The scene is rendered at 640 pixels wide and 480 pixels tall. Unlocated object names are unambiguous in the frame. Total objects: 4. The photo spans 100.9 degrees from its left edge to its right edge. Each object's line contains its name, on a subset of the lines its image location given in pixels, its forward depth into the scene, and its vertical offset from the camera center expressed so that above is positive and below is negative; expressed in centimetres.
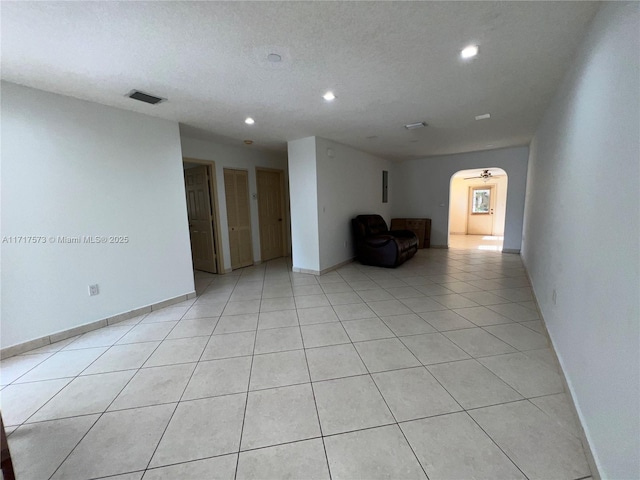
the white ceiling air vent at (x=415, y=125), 378 +109
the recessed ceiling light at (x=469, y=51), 192 +110
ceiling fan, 777 +73
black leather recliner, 502 -84
